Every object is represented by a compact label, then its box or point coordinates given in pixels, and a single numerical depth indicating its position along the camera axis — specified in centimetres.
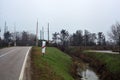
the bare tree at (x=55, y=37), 6002
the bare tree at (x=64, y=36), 5823
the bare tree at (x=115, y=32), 3968
